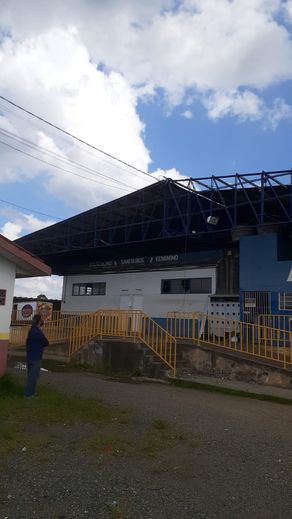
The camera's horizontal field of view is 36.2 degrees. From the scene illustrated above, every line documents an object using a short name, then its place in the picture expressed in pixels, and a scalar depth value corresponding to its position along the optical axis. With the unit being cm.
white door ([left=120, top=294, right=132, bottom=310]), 2765
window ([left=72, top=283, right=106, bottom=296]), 2975
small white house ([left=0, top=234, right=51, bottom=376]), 1009
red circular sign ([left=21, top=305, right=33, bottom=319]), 2781
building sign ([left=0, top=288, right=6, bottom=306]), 1017
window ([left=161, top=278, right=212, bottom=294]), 2389
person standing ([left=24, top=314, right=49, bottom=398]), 888
